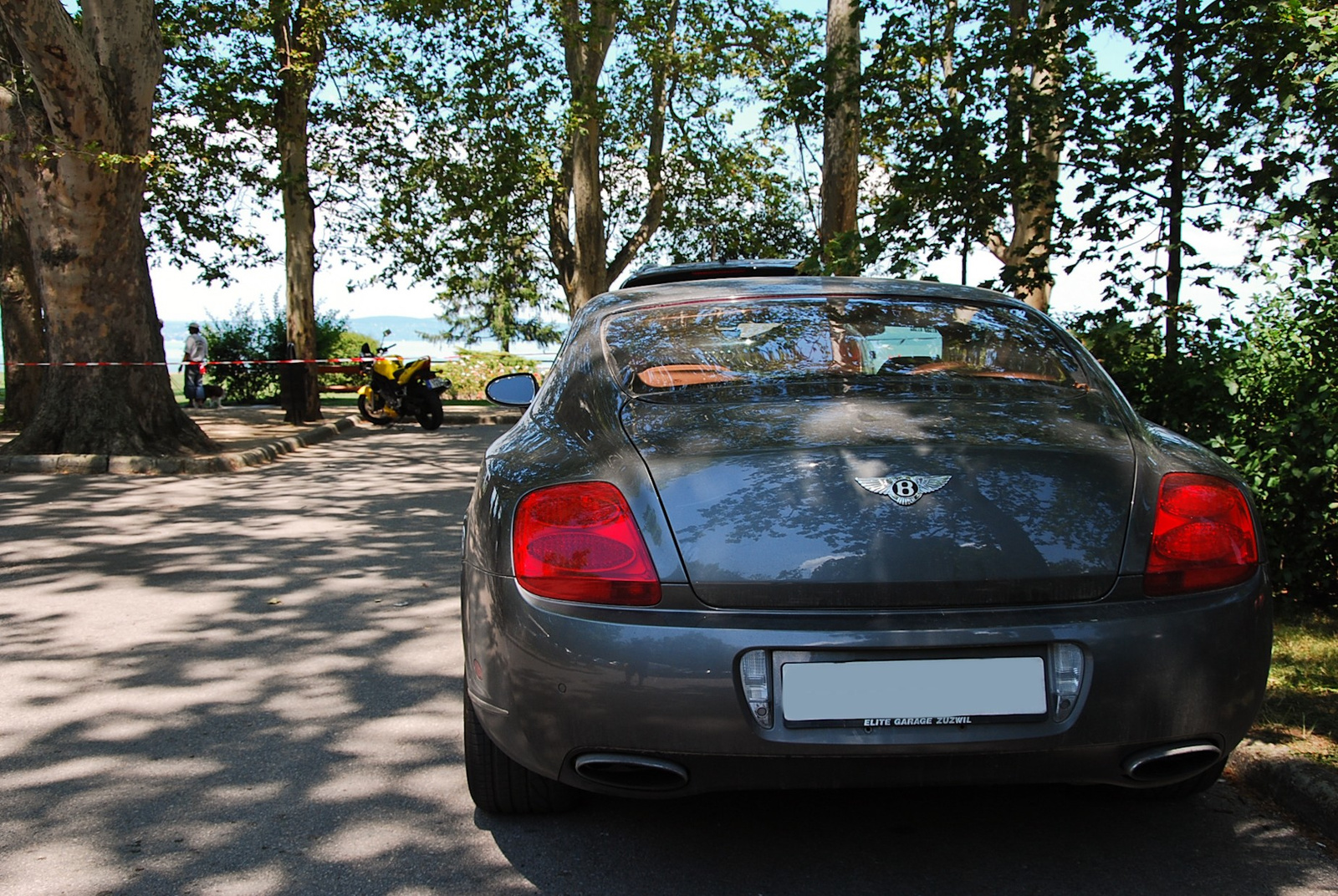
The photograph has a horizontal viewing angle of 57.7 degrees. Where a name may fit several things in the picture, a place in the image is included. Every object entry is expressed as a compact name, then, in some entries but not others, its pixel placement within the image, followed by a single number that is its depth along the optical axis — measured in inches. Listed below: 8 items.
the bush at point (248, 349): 1086.4
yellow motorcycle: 747.4
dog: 995.3
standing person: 945.5
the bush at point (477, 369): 1221.1
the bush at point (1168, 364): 215.9
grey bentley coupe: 100.2
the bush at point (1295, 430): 197.9
